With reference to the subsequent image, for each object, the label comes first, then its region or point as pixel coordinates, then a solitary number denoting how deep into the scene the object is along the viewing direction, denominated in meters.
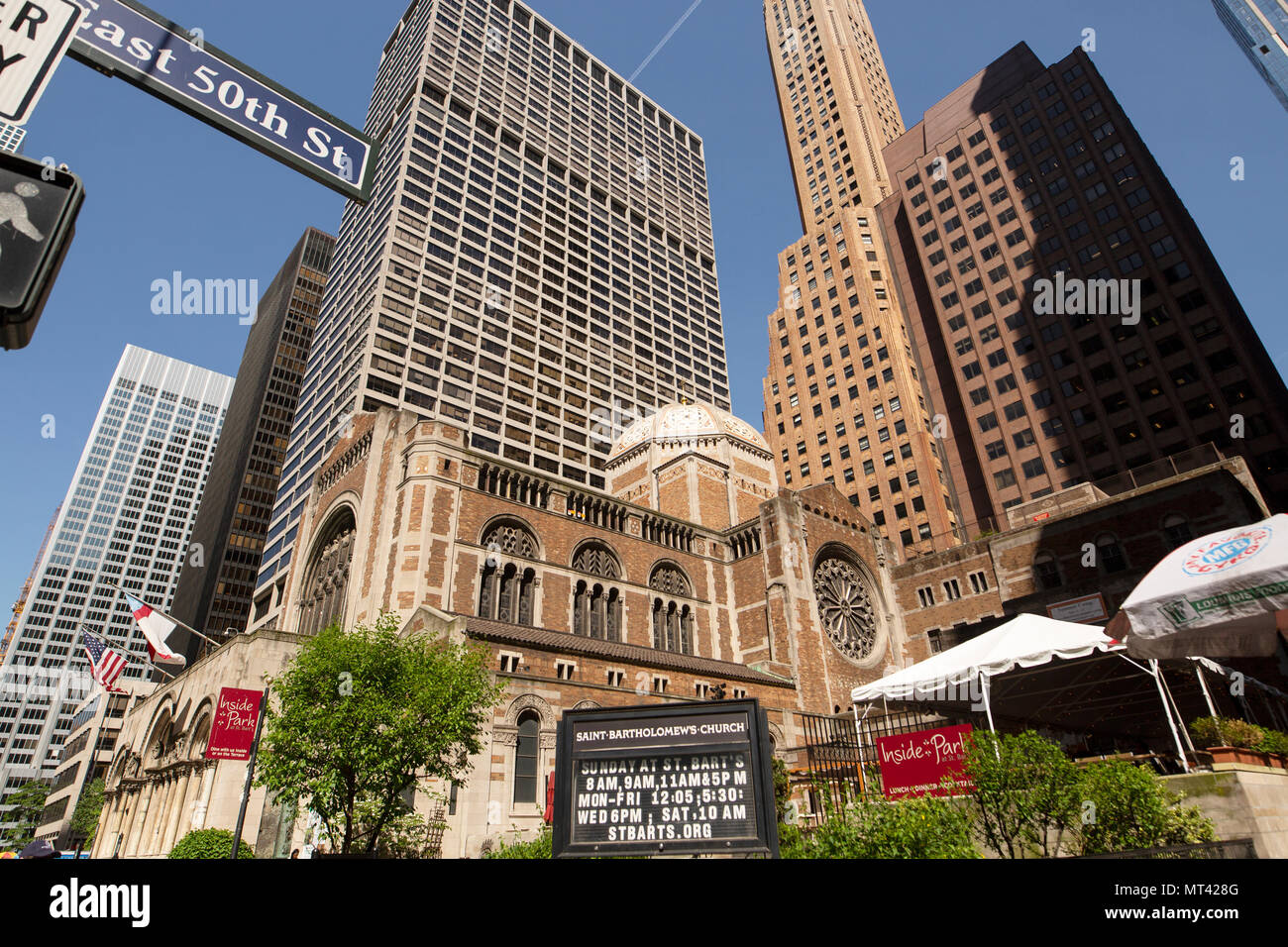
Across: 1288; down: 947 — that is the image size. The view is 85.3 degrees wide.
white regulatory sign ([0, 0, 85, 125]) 3.84
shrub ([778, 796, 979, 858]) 10.23
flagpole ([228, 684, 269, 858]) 20.98
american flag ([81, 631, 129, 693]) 35.47
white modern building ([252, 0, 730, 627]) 81.62
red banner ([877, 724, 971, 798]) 15.17
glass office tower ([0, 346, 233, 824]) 137.00
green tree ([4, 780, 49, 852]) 97.94
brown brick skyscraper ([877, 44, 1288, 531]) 63.78
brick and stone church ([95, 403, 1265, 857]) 29.59
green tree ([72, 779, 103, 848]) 71.12
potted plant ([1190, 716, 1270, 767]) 13.52
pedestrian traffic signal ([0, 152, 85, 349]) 2.79
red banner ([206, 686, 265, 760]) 24.12
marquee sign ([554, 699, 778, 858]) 8.41
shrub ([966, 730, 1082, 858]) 11.73
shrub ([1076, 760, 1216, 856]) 11.23
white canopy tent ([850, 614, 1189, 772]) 16.78
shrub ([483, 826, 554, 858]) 16.39
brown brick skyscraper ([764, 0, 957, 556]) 75.56
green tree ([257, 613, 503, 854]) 21.48
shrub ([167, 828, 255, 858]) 24.12
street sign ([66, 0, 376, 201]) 4.77
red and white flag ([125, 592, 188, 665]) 31.34
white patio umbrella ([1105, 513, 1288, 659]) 12.59
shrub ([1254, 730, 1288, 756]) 14.60
